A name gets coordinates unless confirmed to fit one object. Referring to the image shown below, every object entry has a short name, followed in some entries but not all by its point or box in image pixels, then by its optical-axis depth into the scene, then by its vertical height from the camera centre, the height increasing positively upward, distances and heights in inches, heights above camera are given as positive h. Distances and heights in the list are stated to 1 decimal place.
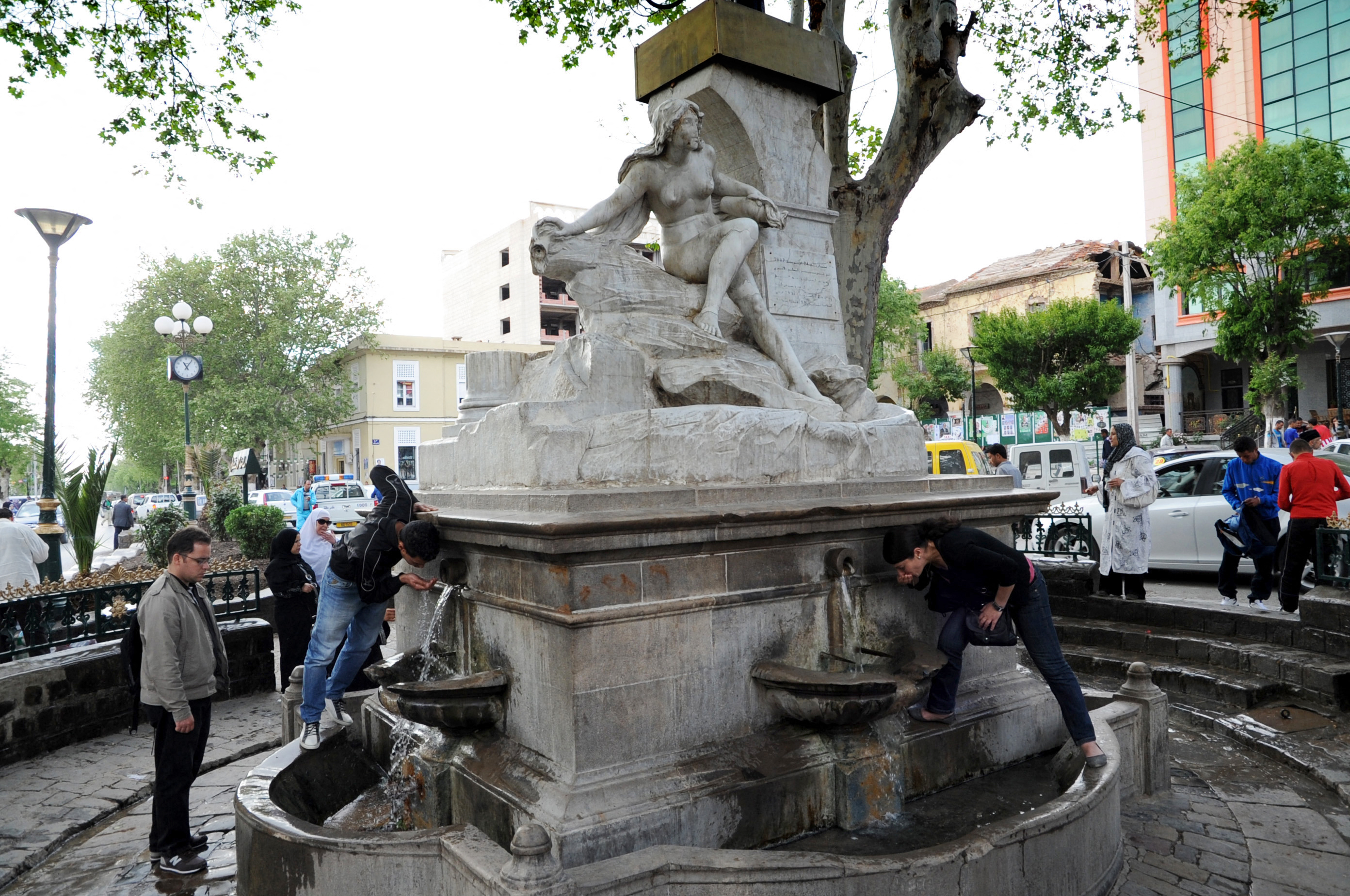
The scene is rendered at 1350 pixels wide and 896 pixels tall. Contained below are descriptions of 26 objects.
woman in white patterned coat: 316.5 -24.0
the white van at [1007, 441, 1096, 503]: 598.2 -7.8
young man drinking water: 173.5 -26.1
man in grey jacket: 162.4 -39.7
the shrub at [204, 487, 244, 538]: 738.2 -24.1
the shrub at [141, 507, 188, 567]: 550.9 -31.6
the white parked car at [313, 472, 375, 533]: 791.7 -25.4
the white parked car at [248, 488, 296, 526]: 952.3 -24.9
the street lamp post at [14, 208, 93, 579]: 410.0 +38.2
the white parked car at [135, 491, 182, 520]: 1289.4 -33.9
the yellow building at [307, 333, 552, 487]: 1569.9 +145.4
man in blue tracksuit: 313.6 -20.4
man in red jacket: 283.0 -18.5
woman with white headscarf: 301.6 -24.2
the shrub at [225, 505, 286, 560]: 618.5 -36.8
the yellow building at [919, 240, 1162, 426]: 1560.0 +308.7
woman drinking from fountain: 149.3 -24.7
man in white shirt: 317.7 -26.3
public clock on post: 629.0 +81.0
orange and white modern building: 1096.8 +449.1
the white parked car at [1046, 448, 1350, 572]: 395.5 -29.0
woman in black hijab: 264.8 -37.3
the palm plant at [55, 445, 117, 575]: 367.2 -8.8
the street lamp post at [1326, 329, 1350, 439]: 988.7 +125.3
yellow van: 518.0 -0.2
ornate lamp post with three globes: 632.4 +86.8
